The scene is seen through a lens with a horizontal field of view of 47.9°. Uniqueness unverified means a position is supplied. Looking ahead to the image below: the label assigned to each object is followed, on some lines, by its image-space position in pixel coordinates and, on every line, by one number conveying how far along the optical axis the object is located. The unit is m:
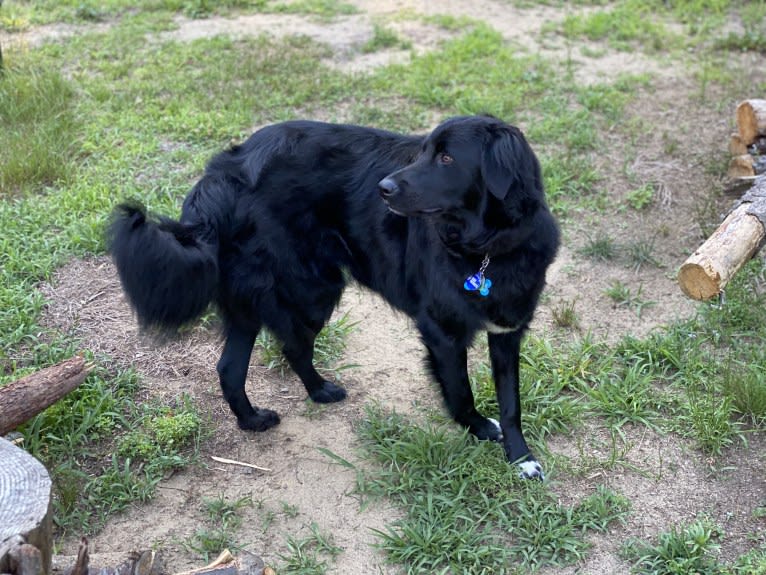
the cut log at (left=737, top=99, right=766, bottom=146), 5.37
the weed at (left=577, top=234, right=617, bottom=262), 4.95
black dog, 3.14
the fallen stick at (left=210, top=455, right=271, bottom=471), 3.65
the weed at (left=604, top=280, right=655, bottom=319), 4.58
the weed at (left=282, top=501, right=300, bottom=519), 3.39
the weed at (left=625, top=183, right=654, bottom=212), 5.34
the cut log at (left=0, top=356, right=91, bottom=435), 3.33
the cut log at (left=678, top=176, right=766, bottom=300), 3.87
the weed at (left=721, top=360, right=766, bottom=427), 3.72
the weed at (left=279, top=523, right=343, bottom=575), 3.11
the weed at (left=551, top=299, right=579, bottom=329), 4.43
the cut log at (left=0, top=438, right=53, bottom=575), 2.28
